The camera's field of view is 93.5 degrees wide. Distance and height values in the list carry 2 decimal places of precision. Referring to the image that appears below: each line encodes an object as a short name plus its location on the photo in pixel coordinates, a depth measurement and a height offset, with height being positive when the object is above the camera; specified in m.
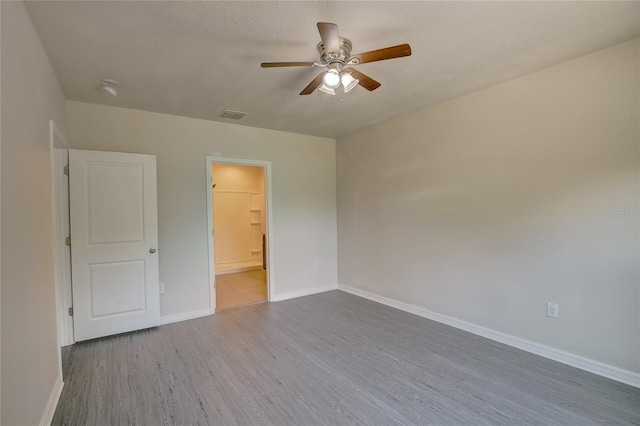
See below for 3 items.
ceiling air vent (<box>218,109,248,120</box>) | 3.65 +1.23
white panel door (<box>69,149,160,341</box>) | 3.10 -0.28
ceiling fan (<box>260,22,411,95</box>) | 1.80 +1.00
